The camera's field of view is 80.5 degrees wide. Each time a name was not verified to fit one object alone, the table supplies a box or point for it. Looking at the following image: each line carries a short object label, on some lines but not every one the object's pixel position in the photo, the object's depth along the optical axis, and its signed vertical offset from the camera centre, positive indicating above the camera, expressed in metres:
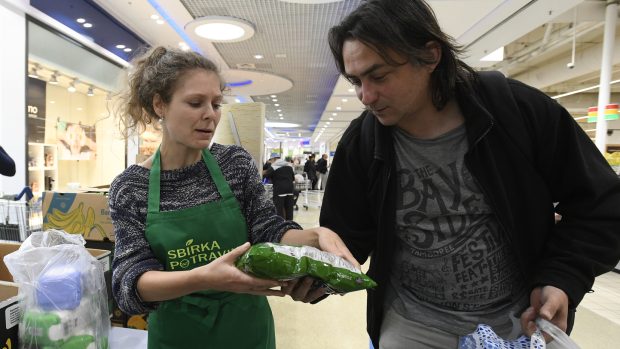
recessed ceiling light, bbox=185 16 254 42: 5.26 +1.89
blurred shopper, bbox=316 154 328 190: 16.52 -0.46
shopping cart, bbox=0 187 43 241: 2.01 -0.42
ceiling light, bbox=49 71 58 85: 5.13 +0.96
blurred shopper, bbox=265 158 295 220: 7.23 -0.50
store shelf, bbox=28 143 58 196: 4.70 -0.27
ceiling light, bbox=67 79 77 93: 5.62 +0.94
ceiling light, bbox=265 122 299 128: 22.05 +1.97
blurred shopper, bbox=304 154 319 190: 16.14 -0.49
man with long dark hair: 0.97 -0.07
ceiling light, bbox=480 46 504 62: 7.51 +2.23
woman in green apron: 1.04 -0.19
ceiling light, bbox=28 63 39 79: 4.57 +0.94
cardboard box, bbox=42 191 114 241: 2.23 -0.41
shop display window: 4.71 +0.44
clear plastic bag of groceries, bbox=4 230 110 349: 1.14 -0.48
